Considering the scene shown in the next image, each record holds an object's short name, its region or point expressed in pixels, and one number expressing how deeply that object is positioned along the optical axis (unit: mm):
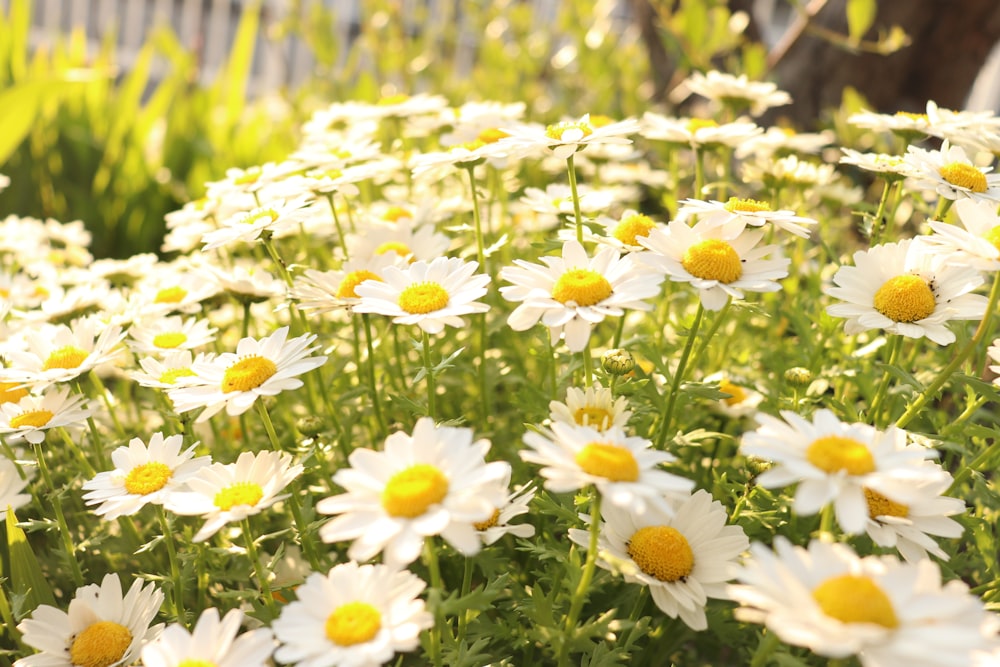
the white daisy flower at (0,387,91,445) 358
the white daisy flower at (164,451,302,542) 319
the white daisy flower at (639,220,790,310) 335
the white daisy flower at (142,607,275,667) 299
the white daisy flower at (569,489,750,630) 320
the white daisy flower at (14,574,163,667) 334
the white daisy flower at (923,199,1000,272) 315
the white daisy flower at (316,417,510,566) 288
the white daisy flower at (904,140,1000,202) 366
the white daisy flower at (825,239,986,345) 339
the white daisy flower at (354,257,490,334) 343
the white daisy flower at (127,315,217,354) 402
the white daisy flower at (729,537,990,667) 262
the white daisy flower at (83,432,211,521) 338
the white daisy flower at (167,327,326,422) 338
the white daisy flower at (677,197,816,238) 345
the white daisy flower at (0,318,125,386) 369
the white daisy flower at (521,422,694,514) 292
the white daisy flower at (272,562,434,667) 288
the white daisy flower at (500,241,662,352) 331
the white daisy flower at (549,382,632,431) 342
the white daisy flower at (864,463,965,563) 310
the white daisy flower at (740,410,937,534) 285
